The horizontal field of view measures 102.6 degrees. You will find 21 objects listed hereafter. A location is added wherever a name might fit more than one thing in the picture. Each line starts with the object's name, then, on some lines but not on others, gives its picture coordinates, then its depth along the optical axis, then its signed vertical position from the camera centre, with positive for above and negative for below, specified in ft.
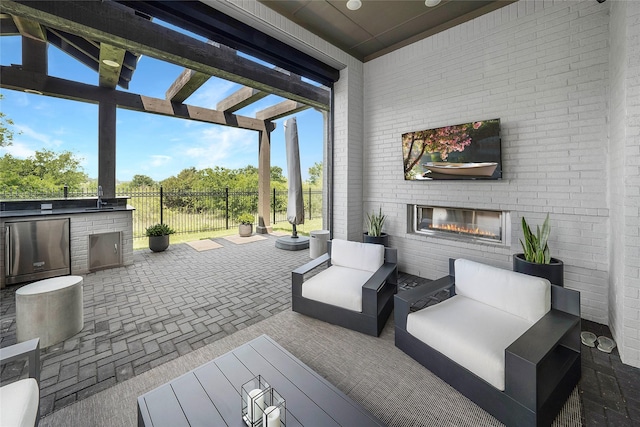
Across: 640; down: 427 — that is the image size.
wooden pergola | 9.29 +7.74
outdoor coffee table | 3.87 -3.09
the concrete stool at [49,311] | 7.50 -2.89
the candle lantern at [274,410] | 3.59 -2.91
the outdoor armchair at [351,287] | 8.15 -2.57
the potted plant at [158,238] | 18.72 -1.74
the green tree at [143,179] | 35.83 +5.04
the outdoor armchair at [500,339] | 4.82 -2.83
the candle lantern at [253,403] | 3.77 -2.87
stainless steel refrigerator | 12.10 -1.70
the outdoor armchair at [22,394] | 3.58 -2.76
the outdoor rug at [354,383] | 5.26 -4.14
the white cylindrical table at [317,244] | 17.67 -2.16
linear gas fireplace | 11.41 -0.58
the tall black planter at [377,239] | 13.94 -1.46
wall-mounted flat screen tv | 10.82 +2.76
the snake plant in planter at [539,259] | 8.52 -1.75
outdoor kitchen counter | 13.43 -0.61
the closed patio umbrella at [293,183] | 19.97 +2.37
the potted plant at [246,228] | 24.68 -1.43
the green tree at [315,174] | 44.83 +6.95
